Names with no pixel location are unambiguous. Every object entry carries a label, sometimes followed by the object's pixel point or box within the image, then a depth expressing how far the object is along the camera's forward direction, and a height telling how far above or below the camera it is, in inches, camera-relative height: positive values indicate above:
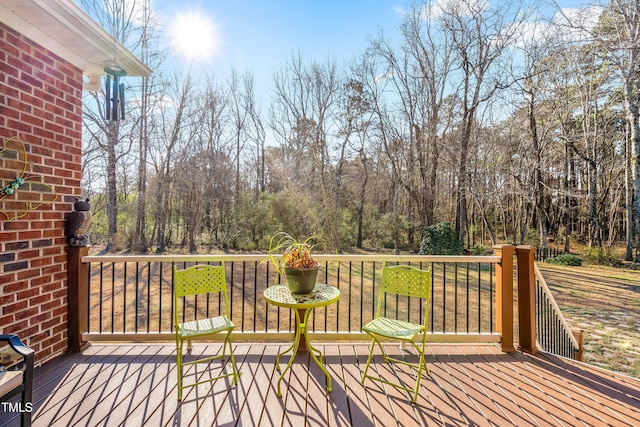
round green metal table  83.0 -24.8
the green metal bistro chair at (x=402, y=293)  83.2 -25.4
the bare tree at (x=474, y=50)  353.1 +204.4
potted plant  89.8 -16.4
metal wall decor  81.9 +9.4
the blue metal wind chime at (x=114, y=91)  102.5 +44.4
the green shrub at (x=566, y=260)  354.9 -56.7
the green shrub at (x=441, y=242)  344.2 -32.5
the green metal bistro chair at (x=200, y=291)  81.3 -23.9
